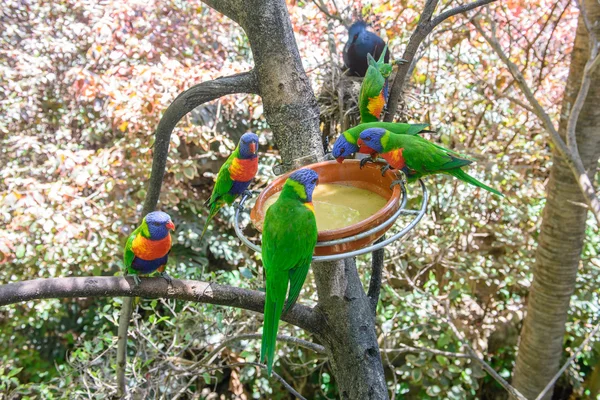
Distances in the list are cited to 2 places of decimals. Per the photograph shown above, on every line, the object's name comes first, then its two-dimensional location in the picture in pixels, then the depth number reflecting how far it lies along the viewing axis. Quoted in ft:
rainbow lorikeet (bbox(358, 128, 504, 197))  4.85
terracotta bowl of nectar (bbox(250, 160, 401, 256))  3.59
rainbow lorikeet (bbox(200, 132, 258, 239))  6.23
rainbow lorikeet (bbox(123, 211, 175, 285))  5.81
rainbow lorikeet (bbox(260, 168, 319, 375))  3.87
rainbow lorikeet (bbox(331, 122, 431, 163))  4.85
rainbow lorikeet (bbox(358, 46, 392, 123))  6.28
